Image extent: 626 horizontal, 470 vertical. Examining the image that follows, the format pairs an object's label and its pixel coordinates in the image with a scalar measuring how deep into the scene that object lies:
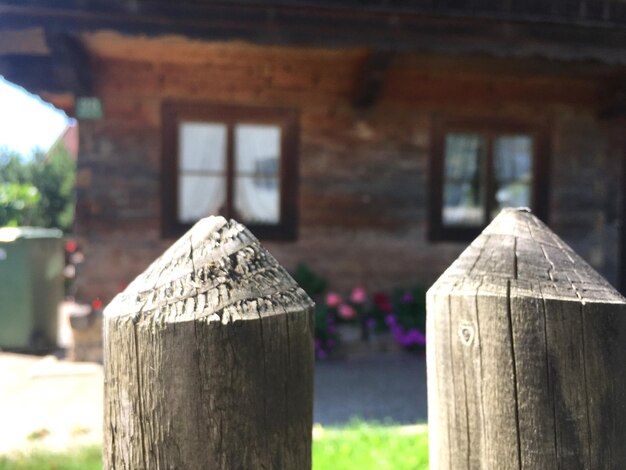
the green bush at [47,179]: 14.11
